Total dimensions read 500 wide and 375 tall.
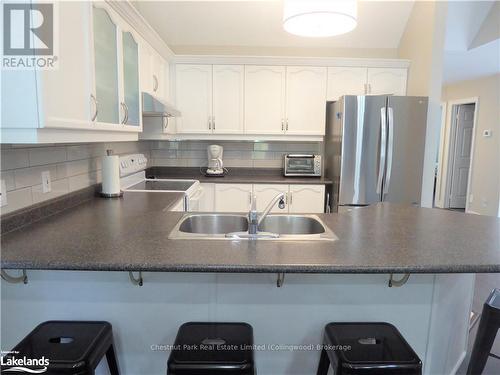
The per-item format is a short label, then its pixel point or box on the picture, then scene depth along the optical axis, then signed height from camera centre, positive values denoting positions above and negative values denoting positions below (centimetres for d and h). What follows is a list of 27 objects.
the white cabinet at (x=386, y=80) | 362 +76
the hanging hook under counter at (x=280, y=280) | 141 -55
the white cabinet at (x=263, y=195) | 356 -49
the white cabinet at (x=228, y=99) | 362 +52
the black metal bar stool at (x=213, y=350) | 113 -72
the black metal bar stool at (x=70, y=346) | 112 -71
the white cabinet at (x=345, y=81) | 361 +74
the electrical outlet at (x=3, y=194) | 147 -22
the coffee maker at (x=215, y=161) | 376 -15
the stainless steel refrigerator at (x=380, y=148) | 315 +3
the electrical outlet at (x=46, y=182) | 181 -21
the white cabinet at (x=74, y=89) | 124 +23
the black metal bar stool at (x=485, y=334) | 155 -83
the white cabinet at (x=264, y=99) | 362 +53
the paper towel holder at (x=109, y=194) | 237 -35
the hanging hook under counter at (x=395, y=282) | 144 -55
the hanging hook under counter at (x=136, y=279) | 140 -56
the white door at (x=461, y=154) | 611 -1
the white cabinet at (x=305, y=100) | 362 +53
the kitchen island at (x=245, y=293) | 131 -62
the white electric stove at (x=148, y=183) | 283 -35
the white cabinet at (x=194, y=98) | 362 +53
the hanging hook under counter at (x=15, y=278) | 135 -55
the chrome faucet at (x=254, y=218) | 156 -32
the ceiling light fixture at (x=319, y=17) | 174 +74
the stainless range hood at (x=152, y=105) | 256 +31
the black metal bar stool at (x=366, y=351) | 116 -72
